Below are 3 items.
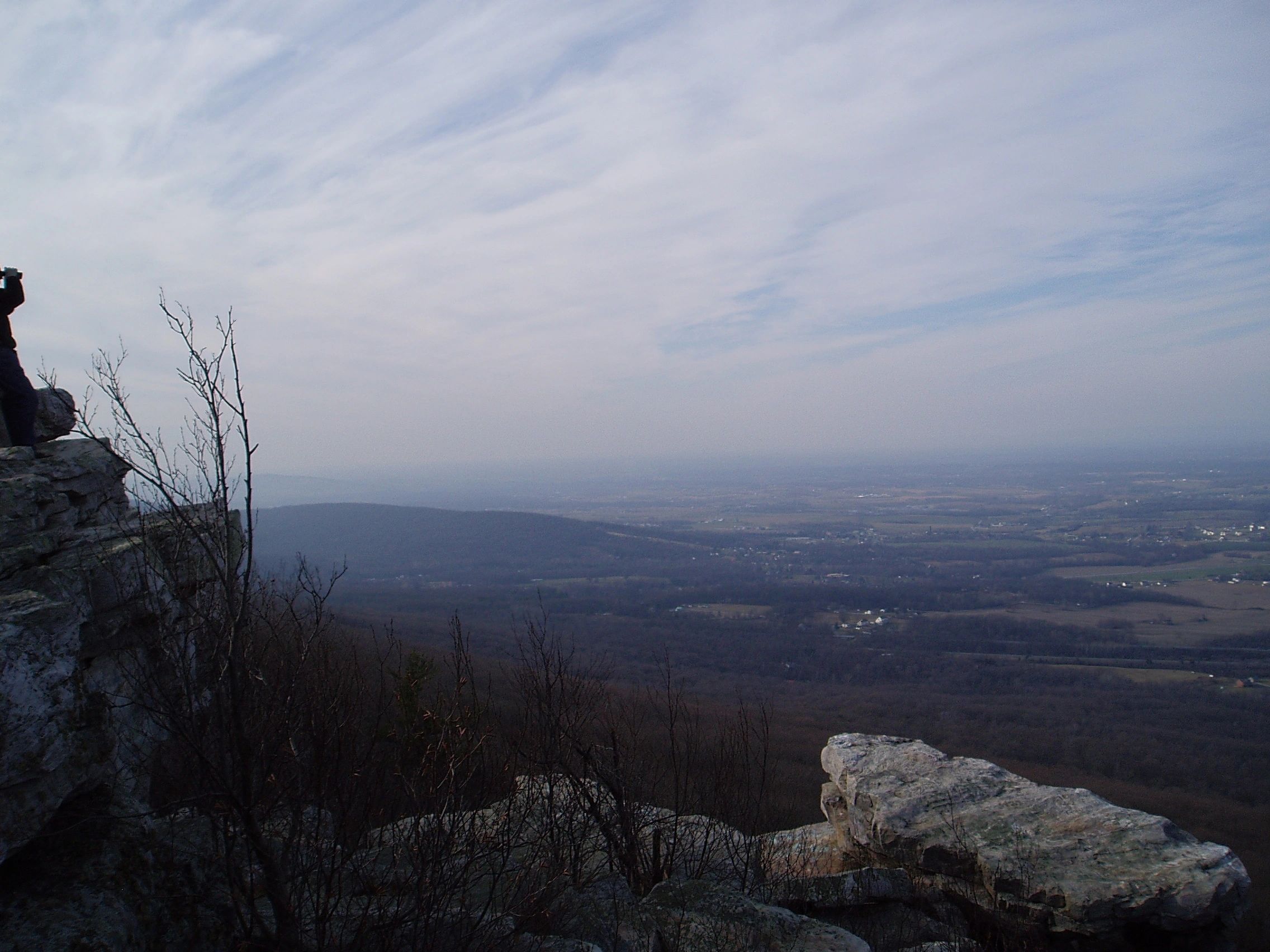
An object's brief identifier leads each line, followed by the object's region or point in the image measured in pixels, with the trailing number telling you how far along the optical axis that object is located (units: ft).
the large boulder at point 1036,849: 24.16
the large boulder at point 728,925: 19.65
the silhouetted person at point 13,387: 25.58
